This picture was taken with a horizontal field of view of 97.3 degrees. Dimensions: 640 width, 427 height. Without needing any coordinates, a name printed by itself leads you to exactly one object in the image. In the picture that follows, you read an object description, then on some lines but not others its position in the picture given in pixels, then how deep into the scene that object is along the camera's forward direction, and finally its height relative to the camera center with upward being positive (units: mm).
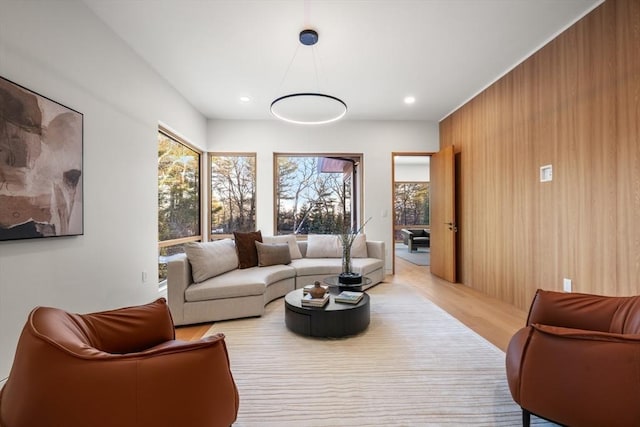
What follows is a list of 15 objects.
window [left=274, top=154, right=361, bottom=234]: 5309 +418
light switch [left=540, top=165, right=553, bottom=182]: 2888 +437
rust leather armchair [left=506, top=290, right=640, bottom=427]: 1144 -678
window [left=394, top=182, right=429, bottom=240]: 9875 +422
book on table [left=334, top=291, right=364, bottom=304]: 2655 -779
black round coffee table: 2514 -940
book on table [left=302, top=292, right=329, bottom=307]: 2580 -792
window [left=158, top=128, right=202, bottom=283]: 3742 +315
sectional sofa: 2918 -704
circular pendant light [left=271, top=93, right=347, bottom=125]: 2938 +1239
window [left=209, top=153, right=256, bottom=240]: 5160 +430
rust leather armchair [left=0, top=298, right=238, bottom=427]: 912 -572
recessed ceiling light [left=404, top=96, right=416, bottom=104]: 4207 +1769
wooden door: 4574 +6
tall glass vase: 3186 -503
